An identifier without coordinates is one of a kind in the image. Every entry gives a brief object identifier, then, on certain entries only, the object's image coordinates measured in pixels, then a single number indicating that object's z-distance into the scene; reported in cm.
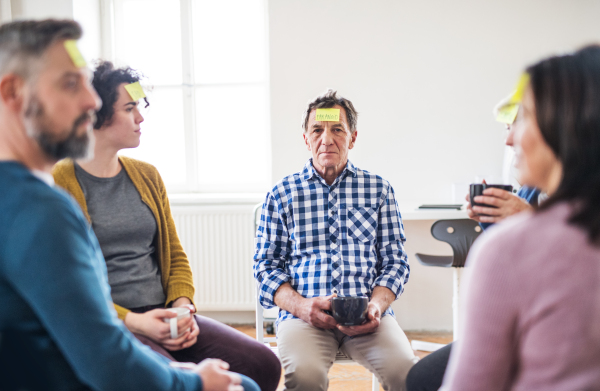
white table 267
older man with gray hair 158
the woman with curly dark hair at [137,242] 139
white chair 164
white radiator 321
